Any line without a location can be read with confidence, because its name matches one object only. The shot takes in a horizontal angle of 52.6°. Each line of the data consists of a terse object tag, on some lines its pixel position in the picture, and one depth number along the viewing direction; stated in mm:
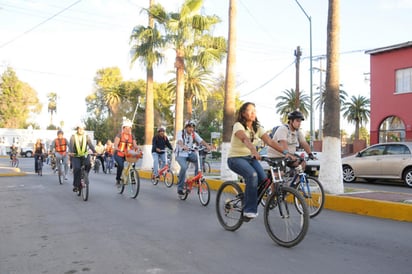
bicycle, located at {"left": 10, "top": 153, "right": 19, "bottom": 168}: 27048
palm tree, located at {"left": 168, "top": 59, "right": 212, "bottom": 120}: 39719
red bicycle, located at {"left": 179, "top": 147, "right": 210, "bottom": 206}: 8633
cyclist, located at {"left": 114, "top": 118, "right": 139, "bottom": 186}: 10281
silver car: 13469
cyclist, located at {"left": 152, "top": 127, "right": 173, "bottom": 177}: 11840
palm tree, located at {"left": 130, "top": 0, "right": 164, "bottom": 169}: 18516
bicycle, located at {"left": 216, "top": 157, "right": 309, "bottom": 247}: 4996
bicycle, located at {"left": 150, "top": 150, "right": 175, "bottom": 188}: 12648
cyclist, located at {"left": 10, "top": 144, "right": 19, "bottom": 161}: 27016
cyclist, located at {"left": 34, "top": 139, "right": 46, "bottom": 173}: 18328
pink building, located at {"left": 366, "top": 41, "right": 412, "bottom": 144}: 23281
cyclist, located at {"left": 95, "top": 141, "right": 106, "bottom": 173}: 20838
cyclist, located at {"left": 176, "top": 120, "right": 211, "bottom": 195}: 9164
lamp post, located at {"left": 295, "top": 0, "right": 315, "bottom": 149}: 23789
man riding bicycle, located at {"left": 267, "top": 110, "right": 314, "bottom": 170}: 6855
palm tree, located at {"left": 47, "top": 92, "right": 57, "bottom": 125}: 101631
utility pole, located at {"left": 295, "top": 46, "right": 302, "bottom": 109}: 24672
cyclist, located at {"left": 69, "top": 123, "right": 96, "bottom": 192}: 10000
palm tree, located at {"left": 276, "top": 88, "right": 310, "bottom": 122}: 51719
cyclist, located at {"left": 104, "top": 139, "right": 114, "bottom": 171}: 20717
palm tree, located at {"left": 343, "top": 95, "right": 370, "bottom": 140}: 50375
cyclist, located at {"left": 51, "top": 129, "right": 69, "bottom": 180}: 14008
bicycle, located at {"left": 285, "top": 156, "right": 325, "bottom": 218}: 6973
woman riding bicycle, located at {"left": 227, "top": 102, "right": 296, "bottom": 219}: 5617
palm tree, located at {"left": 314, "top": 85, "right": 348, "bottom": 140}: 38228
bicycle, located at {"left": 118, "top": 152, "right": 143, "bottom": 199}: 9836
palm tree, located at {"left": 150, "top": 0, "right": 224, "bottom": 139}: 17641
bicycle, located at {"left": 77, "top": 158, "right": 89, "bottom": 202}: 9434
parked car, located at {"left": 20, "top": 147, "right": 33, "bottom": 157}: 56197
